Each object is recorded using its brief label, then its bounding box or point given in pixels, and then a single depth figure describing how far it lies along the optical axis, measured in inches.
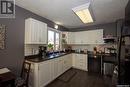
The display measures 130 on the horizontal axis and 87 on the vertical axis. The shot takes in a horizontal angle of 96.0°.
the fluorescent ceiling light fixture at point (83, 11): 64.8
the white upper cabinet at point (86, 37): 122.7
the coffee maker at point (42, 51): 88.8
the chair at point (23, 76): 54.1
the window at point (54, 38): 116.1
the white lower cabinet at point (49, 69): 66.0
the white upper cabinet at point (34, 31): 71.8
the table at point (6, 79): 40.8
